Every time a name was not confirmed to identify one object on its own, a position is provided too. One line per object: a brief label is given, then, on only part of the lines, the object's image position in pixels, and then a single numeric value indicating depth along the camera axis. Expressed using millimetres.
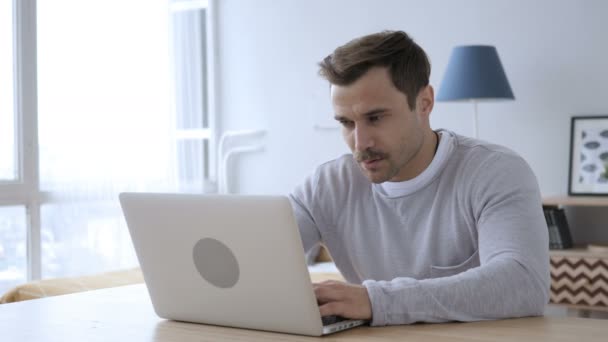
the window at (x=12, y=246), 3758
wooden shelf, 3260
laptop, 1286
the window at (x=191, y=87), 4641
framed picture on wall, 3549
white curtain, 3947
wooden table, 1303
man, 1396
